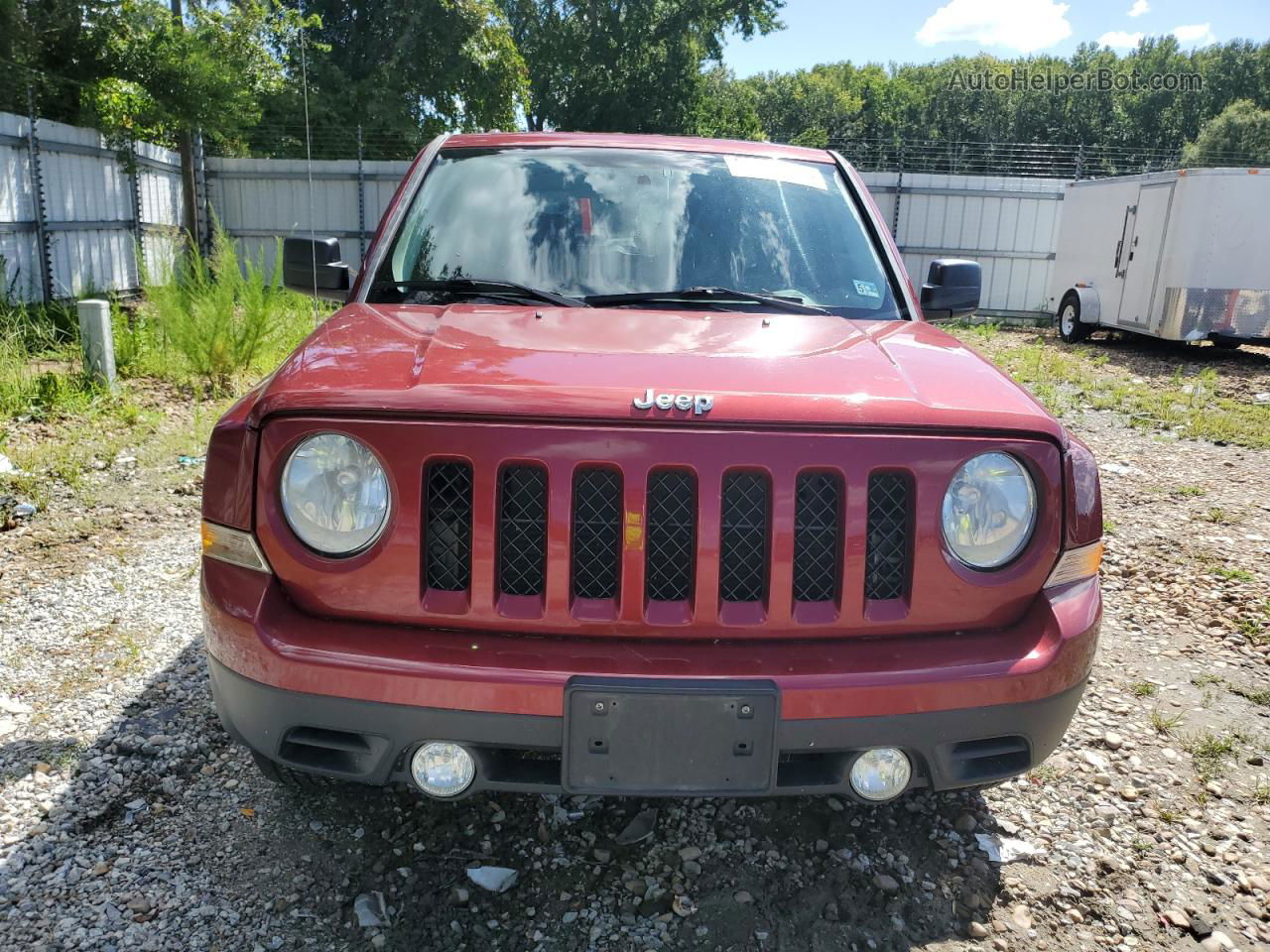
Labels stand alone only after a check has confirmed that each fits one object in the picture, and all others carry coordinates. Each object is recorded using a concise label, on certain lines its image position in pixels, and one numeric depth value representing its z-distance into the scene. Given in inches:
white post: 280.7
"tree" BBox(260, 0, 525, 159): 995.3
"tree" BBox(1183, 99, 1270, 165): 2066.9
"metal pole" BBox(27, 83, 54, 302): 441.4
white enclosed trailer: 477.1
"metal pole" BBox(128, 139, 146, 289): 525.7
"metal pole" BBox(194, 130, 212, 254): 623.5
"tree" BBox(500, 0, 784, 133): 1355.8
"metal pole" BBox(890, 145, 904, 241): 711.7
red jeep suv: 74.8
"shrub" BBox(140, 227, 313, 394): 303.7
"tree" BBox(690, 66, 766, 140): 1446.9
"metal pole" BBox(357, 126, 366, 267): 672.4
